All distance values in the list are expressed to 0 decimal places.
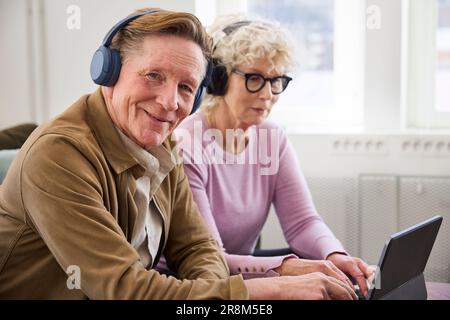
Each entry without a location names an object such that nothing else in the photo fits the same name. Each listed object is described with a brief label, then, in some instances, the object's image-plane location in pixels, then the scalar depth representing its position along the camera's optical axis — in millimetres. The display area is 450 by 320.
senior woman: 1367
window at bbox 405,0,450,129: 1817
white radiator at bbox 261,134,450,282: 1721
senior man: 898
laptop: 929
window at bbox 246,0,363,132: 1852
